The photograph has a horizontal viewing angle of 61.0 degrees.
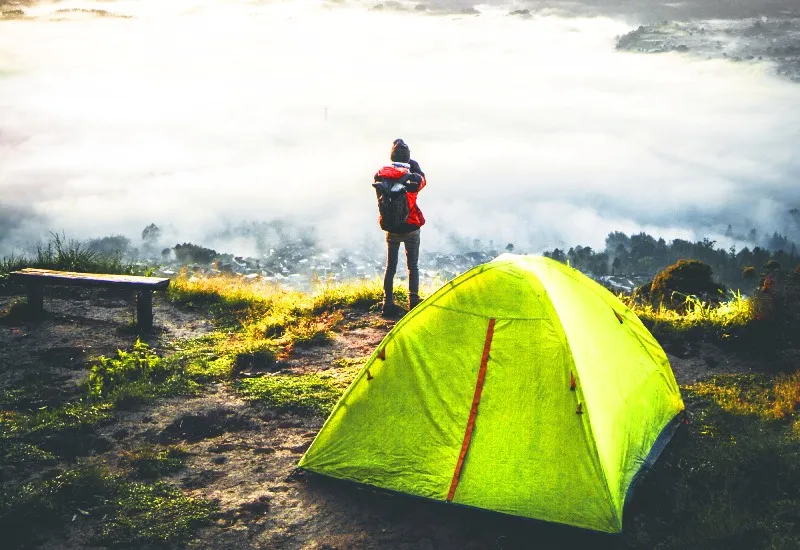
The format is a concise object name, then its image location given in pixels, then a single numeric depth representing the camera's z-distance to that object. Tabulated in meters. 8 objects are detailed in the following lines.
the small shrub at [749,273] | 11.49
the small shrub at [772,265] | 11.48
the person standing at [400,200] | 9.90
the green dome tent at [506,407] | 5.52
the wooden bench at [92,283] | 10.91
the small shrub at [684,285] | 12.77
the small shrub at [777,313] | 9.87
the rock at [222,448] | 7.00
